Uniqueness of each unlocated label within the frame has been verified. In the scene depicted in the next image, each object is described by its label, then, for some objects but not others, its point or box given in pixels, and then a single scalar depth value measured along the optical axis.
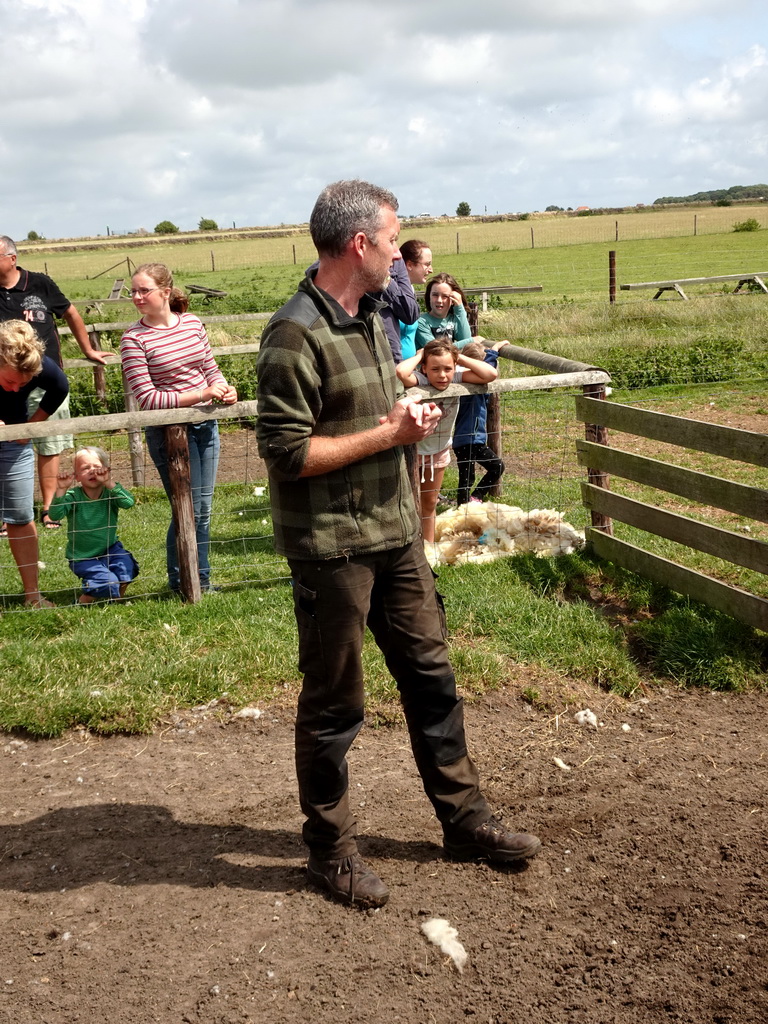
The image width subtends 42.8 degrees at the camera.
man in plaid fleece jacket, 3.13
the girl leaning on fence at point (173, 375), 6.11
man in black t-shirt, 7.97
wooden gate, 5.25
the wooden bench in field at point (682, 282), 21.08
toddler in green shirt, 6.43
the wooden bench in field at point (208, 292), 31.48
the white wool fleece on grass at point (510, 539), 6.94
